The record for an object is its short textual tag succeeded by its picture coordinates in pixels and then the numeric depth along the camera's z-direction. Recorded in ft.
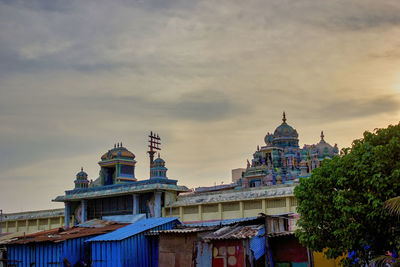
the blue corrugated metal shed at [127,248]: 86.28
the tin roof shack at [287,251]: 83.56
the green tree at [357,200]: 61.62
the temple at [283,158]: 250.33
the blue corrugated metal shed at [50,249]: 88.99
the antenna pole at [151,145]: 222.48
